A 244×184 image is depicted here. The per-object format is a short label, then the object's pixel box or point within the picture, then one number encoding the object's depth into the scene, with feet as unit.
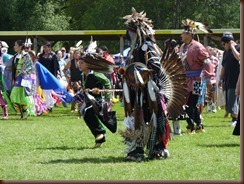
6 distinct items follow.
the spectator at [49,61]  60.75
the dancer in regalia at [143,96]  27.96
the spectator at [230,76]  43.83
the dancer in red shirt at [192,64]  38.49
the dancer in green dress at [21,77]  50.49
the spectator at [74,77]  60.64
